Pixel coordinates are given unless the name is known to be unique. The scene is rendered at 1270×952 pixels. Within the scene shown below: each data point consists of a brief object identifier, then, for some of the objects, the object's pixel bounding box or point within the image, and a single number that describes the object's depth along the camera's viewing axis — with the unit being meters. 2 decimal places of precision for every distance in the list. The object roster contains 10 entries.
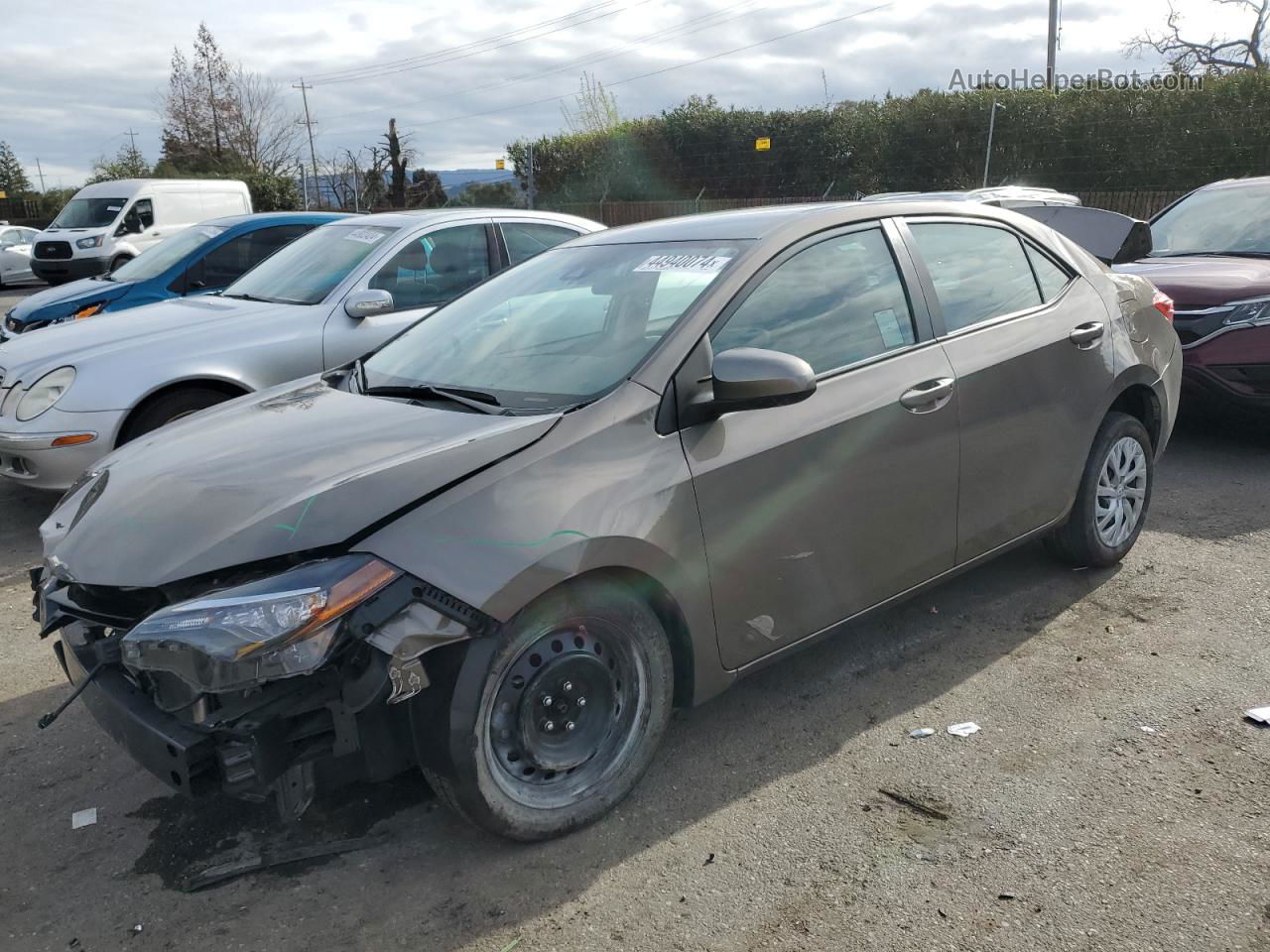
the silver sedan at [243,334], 5.41
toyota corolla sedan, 2.46
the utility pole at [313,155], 38.82
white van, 17.70
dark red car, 6.21
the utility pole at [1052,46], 23.89
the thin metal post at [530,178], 25.67
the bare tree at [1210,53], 27.86
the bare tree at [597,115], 36.72
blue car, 7.89
